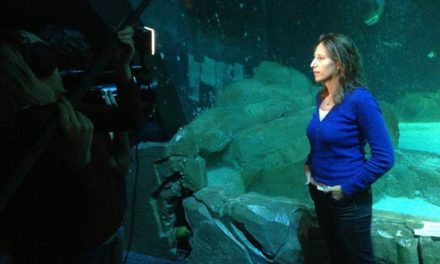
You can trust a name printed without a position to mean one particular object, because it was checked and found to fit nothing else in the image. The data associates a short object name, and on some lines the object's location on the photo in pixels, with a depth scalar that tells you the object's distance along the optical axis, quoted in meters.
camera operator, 1.19
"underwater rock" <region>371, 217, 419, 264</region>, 2.42
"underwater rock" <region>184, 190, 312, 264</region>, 2.76
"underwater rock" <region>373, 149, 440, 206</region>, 5.24
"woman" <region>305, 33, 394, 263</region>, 1.93
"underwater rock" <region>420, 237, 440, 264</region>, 2.37
